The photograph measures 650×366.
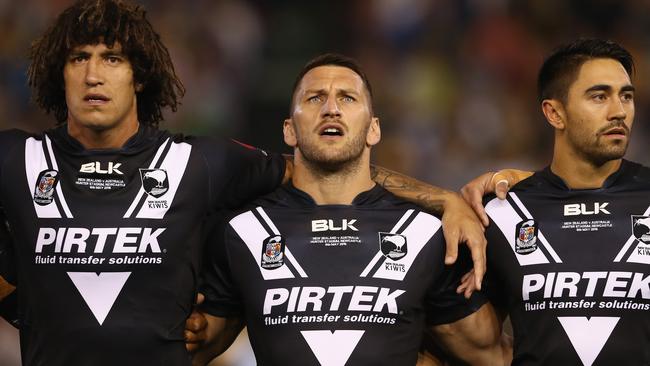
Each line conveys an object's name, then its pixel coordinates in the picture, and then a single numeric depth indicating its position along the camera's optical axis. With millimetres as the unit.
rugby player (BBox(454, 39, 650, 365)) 10270
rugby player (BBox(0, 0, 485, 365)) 10102
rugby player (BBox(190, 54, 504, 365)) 10297
